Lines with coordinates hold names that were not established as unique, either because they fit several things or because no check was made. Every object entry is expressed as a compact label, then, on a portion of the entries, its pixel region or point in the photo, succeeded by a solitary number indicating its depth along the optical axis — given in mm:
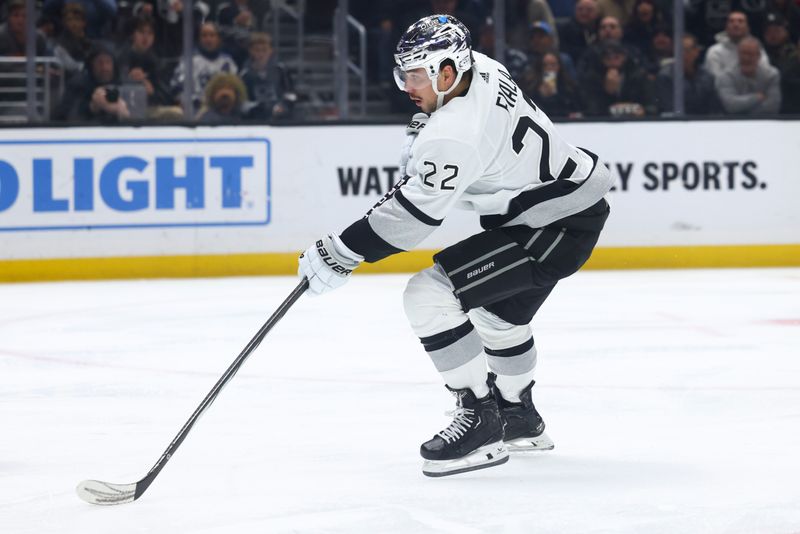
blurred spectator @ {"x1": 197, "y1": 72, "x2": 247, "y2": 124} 14516
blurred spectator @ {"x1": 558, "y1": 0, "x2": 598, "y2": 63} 15219
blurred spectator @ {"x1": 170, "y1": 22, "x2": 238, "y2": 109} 14539
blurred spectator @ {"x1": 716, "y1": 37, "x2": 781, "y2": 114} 15336
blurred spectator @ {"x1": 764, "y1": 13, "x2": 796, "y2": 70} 15461
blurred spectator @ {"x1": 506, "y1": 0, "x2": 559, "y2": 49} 14953
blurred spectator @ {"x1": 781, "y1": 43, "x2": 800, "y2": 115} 15305
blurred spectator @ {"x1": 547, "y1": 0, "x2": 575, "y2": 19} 15227
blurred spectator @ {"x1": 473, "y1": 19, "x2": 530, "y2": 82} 14875
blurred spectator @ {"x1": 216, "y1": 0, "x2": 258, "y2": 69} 14641
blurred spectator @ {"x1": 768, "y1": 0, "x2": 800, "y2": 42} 15453
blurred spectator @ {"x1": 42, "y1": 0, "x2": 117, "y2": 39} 14344
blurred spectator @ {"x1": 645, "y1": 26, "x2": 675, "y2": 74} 15187
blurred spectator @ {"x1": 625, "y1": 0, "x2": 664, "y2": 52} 15219
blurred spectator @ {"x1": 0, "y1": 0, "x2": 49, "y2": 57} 14070
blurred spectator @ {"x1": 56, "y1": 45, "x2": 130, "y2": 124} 14234
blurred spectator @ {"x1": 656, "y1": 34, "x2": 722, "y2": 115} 15258
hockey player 5793
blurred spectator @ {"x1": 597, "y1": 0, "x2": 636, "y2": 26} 15234
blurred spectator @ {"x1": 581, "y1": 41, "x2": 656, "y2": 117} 15180
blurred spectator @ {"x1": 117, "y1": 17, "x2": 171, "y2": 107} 14391
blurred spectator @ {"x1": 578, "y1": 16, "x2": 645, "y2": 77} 15180
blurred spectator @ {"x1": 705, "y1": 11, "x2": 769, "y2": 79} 15367
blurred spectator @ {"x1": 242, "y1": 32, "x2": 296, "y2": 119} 14680
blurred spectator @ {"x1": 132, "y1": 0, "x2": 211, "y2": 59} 14484
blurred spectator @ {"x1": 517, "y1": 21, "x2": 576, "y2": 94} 15031
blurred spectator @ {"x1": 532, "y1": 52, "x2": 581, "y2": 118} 15086
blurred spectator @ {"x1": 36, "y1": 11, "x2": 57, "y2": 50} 14187
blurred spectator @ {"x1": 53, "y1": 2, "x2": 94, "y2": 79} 14273
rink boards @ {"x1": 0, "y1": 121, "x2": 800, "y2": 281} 14125
